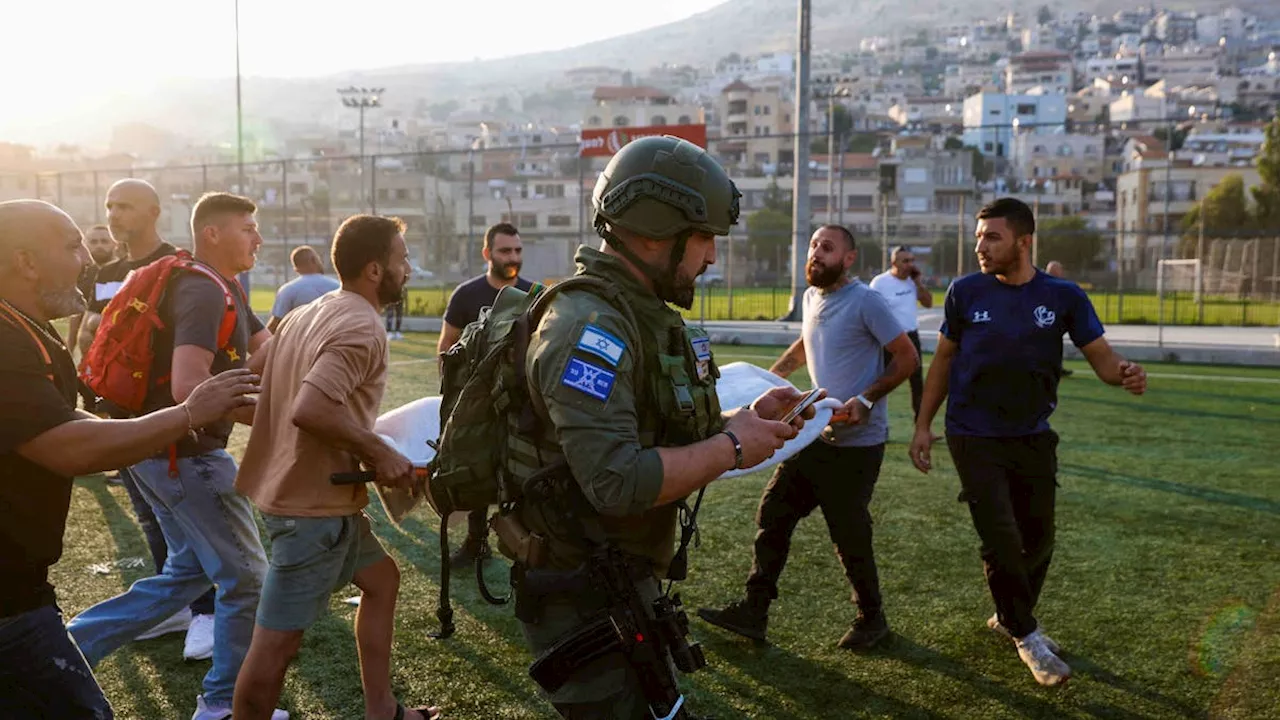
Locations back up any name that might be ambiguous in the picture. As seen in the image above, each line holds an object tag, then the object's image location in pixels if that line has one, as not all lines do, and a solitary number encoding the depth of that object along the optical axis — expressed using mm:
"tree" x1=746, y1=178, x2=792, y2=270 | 62844
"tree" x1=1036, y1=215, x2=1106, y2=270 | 42656
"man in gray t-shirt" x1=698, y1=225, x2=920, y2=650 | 5789
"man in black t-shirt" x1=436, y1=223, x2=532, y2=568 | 7664
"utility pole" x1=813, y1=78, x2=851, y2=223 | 28078
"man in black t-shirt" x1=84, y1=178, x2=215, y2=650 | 5562
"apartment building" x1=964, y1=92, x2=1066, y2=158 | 162250
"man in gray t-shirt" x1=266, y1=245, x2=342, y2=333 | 9969
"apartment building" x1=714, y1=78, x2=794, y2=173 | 154250
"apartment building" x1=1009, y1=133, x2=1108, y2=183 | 92250
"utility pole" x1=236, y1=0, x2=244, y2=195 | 31969
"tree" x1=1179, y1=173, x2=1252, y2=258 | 50656
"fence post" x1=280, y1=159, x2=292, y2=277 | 31966
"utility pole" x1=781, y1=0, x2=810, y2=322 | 27625
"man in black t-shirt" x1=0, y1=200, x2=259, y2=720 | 2873
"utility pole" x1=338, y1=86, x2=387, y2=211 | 55500
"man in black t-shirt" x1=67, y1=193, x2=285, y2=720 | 4359
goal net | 31844
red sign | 31394
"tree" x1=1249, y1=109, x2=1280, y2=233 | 52156
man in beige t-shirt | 3857
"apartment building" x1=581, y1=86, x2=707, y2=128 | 153125
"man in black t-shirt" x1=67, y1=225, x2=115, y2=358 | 7899
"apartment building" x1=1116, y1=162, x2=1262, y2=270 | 40594
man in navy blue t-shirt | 5492
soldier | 2746
